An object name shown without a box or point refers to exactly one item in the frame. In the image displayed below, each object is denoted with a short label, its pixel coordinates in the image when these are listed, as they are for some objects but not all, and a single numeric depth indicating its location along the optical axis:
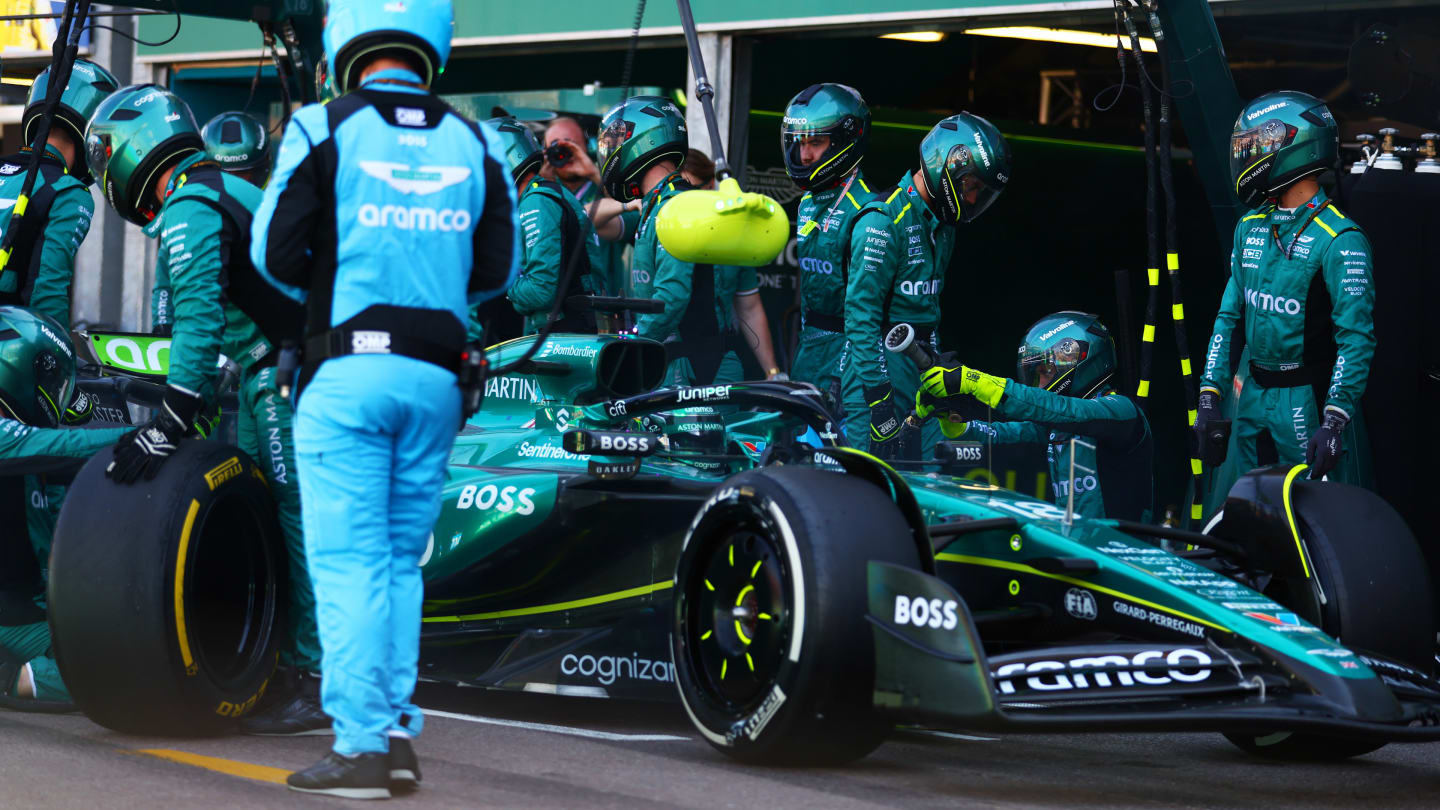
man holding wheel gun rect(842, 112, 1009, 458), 15.38
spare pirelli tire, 9.66
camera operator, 19.87
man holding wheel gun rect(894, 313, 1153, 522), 14.05
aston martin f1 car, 8.55
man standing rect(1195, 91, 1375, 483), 13.62
